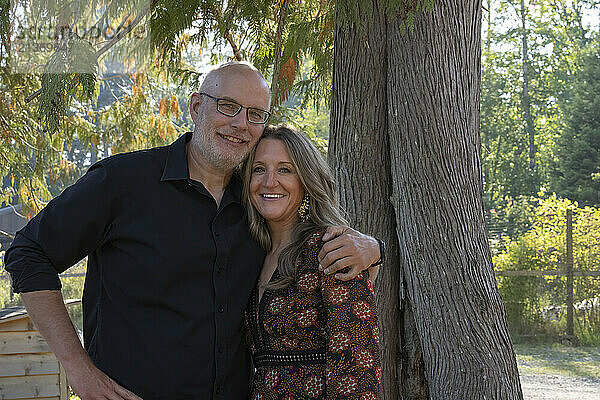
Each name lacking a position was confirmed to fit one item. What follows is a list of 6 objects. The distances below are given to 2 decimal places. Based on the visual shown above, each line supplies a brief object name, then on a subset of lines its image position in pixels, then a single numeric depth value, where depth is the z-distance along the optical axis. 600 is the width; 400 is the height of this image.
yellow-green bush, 10.71
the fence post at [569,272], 10.38
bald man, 1.99
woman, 1.98
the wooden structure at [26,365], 4.90
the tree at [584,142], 19.42
